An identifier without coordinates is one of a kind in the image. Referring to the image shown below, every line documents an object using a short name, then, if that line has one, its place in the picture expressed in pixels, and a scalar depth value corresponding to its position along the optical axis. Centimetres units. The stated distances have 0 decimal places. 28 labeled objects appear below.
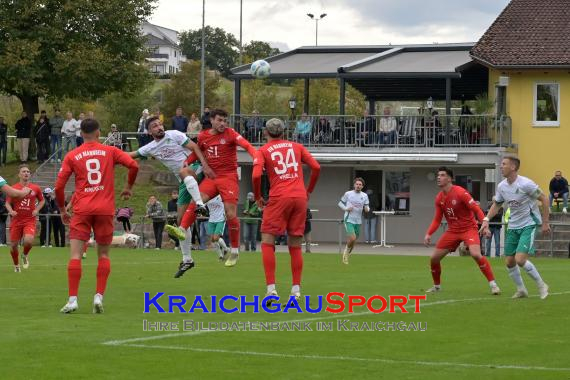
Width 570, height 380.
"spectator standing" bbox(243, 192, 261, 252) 3784
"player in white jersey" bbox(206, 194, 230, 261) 2408
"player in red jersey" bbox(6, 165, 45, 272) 2544
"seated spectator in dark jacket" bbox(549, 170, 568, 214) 4372
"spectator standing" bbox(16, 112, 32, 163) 5381
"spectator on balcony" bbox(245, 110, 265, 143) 4917
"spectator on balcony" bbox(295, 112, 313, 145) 4853
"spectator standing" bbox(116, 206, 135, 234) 4100
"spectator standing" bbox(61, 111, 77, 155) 4888
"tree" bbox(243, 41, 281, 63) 11934
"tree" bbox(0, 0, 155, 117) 5447
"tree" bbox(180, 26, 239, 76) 14074
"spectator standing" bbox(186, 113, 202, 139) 4684
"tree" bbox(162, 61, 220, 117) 8981
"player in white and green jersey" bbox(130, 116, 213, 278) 1925
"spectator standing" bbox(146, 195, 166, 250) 3950
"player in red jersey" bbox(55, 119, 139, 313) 1497
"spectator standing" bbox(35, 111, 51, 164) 5075
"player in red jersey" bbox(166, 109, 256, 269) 1911
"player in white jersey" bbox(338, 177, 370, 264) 3209
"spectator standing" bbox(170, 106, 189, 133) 4619
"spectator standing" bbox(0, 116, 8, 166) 5159
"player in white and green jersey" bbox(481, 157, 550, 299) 1766
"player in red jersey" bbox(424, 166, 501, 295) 1878
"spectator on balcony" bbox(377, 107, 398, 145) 4781
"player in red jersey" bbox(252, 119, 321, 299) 1580
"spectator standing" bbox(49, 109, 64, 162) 5084
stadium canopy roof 4862
